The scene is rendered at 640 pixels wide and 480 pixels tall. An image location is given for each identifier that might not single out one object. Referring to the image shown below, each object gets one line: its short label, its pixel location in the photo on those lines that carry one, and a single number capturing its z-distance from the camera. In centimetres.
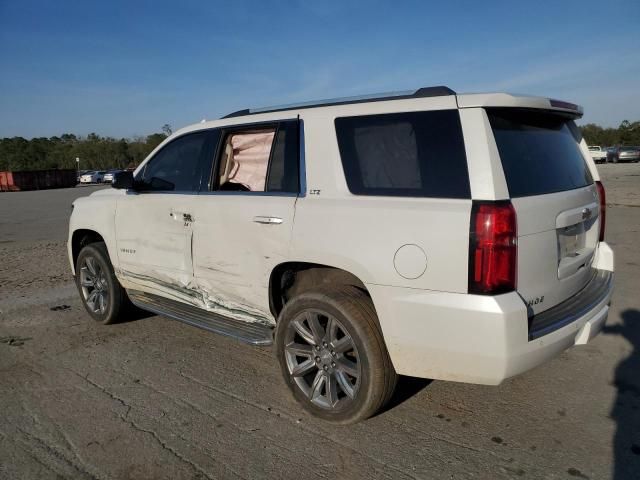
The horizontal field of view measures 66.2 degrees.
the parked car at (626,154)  4538
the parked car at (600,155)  4778
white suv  246
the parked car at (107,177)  4652
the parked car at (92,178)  4759
